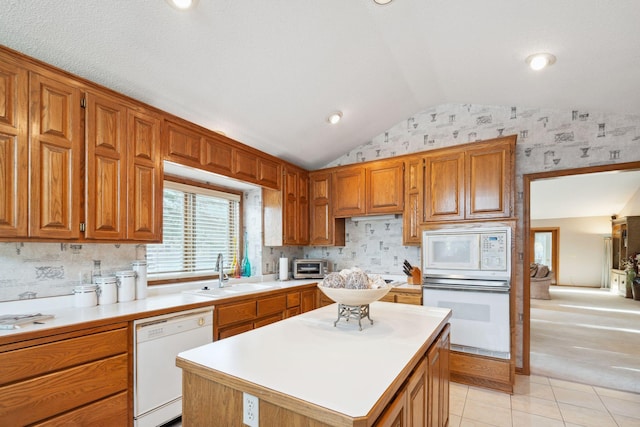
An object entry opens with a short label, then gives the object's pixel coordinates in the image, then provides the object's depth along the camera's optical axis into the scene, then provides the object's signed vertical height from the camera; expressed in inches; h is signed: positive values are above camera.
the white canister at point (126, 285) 94.4 -21.7
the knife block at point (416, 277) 137.7 -27.9
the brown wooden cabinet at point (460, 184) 117.7 +12.1
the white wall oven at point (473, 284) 111.4 -26.4
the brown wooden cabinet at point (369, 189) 143.0 +12.2
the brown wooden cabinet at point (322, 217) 163.3 -1.6
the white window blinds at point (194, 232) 123.2 -8.0
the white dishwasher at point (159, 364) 80.2 -40.2
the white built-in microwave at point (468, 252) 112.4 -14.6
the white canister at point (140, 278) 99.4 -20.6
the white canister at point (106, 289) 90.8 -22.2
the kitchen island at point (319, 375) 34.9 -21.9
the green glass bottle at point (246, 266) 153.5 -25.8
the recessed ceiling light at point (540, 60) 90.7 +45.9
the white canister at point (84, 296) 86.7 -23.0
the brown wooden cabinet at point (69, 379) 60.1 -35.4
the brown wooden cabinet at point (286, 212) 153.5 +1.0
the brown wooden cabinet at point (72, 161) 70.2 +14.0
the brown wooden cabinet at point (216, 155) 105.7 +23.0
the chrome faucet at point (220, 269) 129.4 -23.3
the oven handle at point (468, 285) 111.3 -26.7
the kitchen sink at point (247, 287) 125.3 -31.0
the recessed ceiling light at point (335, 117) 131.4 +41.4
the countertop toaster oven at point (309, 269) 164.1 -29.0
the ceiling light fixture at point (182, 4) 69.1 +47.2
